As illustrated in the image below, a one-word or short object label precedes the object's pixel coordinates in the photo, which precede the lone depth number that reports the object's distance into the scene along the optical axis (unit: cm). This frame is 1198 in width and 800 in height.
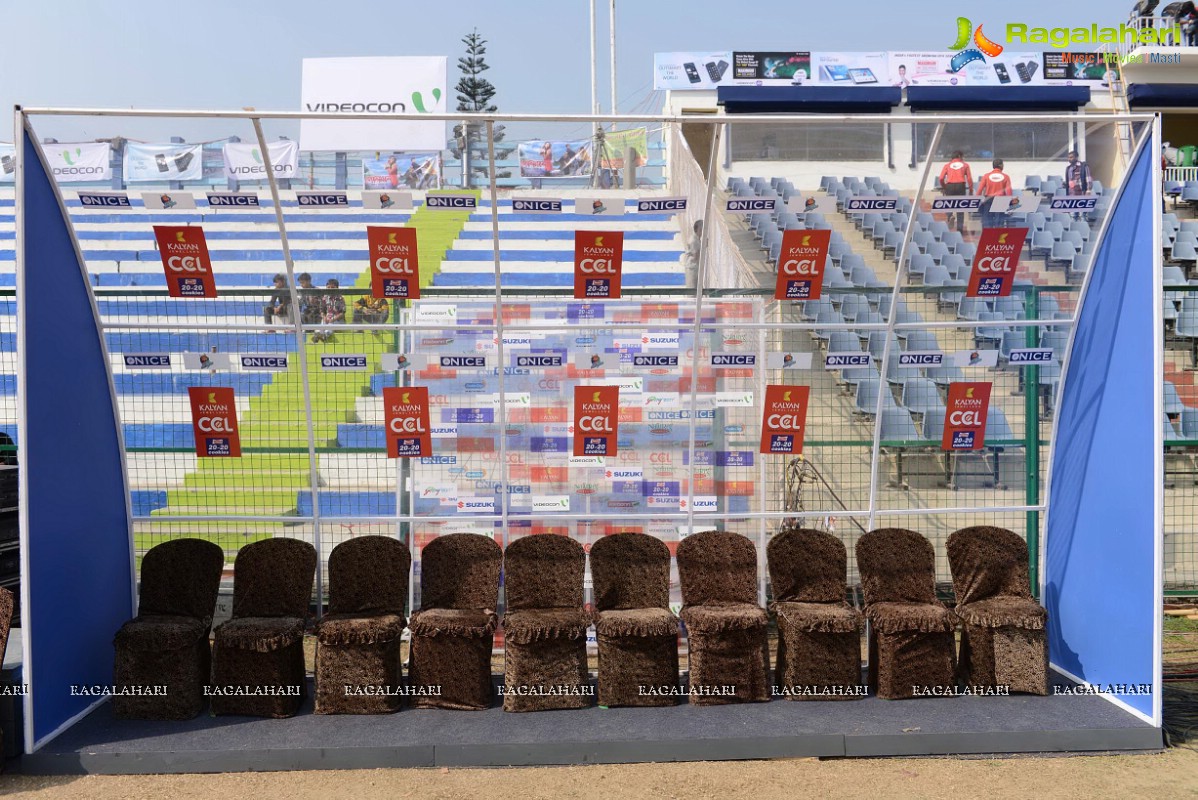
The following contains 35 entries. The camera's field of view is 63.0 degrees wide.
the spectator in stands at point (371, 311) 578
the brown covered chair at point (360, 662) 457
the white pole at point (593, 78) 1819
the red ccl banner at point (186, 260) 471
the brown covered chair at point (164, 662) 453
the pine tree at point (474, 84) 2731
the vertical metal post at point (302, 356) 457
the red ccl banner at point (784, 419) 523
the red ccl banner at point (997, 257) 486
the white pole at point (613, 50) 1864
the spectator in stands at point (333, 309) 569
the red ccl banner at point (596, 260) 479
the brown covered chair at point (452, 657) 464
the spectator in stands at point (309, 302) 540
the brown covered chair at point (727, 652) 464
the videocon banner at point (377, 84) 1284
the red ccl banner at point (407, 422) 515
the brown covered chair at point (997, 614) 477
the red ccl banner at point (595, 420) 523
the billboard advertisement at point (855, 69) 1850
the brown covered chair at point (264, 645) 459
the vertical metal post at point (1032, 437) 605
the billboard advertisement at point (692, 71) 1844
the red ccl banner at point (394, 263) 477
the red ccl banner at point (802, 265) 487
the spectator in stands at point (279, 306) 573
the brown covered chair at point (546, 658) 458
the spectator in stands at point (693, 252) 615
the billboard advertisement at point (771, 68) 1880
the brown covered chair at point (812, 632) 472
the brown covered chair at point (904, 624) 471
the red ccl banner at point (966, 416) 521
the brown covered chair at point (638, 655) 464
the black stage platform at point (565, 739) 419
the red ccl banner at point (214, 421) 503
